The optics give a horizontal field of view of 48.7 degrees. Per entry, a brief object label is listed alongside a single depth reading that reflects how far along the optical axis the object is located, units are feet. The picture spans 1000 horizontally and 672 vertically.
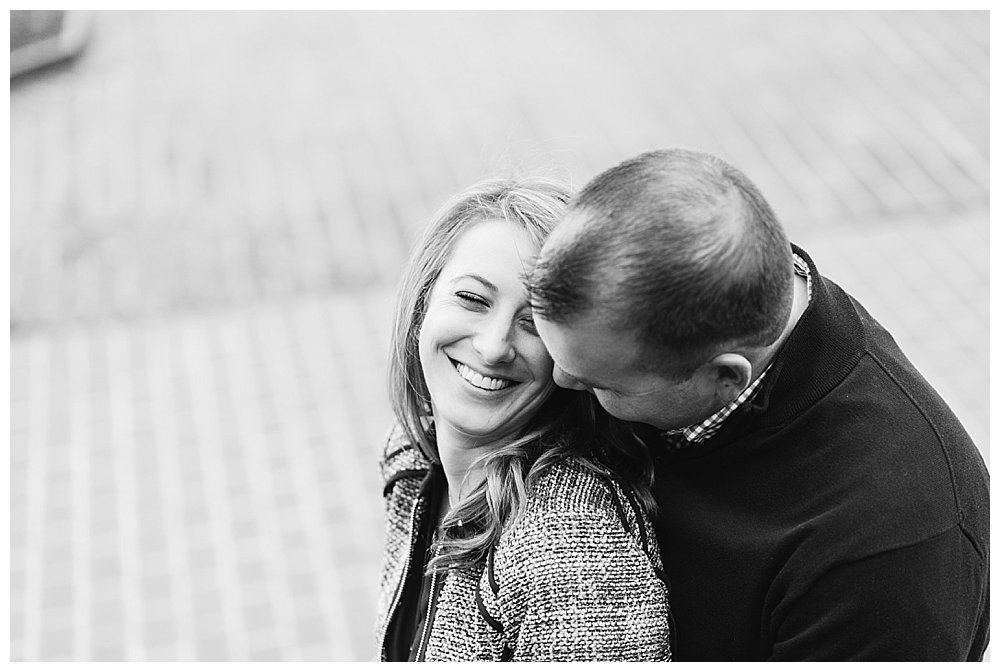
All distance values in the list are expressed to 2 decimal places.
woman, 6.77
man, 5.97
